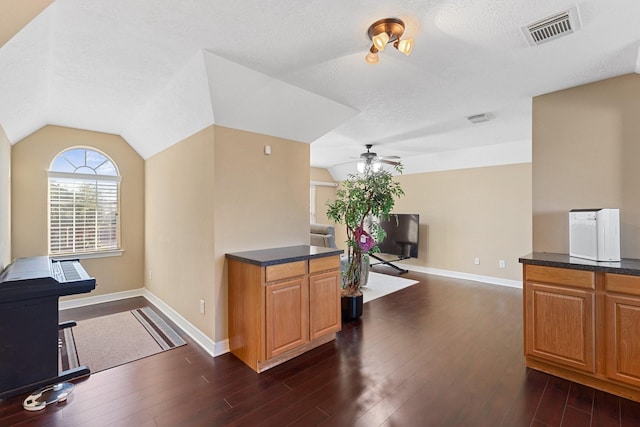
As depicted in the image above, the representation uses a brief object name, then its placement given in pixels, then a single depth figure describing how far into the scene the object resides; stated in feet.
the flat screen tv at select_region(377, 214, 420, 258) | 20.07
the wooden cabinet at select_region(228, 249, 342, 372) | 7.85
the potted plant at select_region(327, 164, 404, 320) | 11.72
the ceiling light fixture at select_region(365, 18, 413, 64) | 5.77
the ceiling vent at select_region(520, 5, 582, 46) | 5.66
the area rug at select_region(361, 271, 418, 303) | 15.12
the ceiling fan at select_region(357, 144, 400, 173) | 15.05
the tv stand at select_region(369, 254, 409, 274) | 20.22
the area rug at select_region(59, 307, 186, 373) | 8.47
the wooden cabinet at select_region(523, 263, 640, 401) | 6.58
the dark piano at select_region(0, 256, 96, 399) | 6.73
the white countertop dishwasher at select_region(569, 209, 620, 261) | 7.30
